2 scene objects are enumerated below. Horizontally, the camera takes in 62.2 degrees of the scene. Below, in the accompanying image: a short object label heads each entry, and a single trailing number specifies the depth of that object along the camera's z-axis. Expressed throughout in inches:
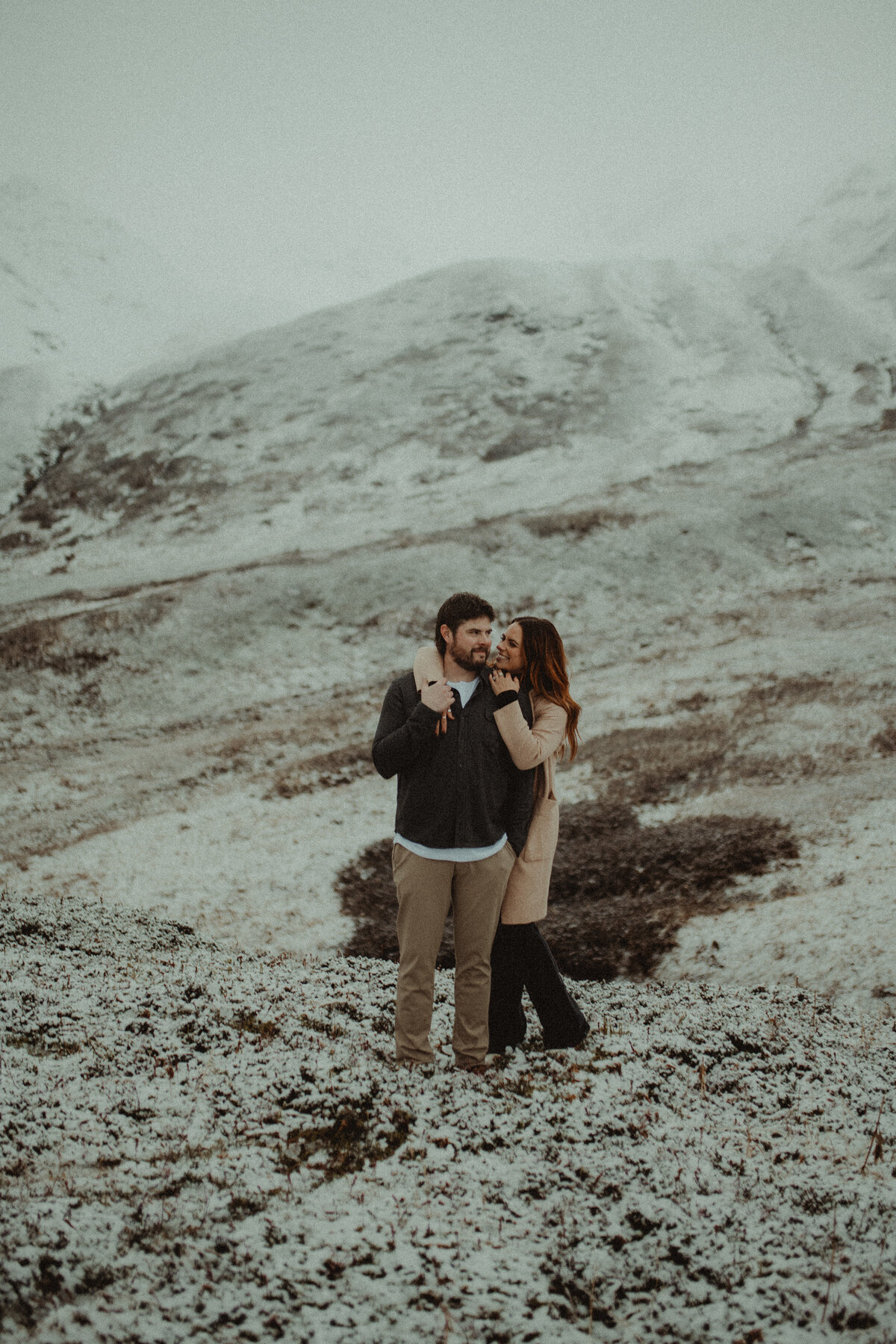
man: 244.2
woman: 248.4
